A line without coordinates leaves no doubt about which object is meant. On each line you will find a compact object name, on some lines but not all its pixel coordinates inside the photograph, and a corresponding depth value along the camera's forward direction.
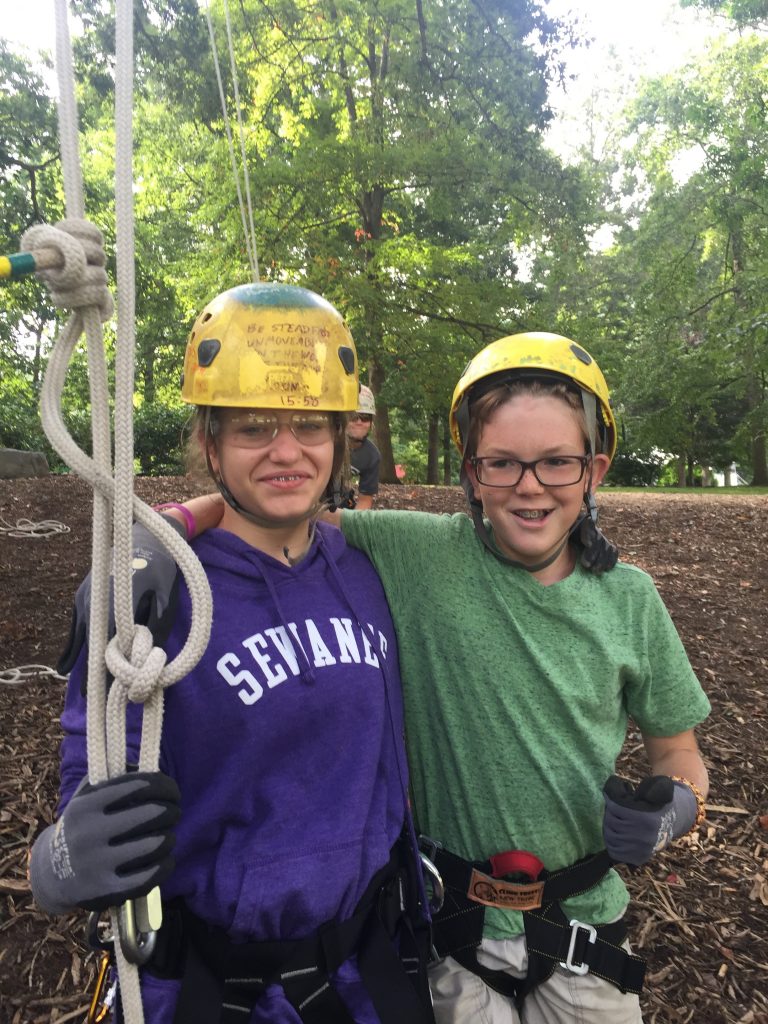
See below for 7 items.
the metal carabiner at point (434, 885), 0.76
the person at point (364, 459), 5.73
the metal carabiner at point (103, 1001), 0.67
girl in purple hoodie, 0.64
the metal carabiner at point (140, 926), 0.54
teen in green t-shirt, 0.76
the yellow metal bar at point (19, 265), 0.50
